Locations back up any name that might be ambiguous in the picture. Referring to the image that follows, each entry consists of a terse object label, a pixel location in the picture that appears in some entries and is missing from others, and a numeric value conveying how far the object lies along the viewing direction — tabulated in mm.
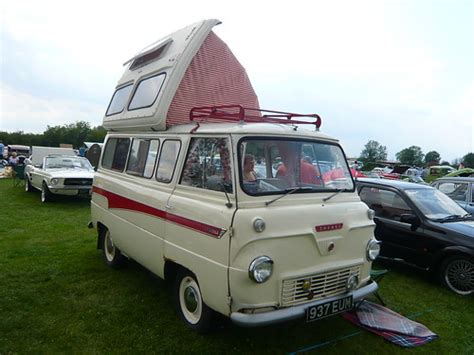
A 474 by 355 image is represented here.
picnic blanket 4078
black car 5625
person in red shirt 4039
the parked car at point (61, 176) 12188
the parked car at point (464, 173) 17953
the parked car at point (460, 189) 9016
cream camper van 3312
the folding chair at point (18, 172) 17297
